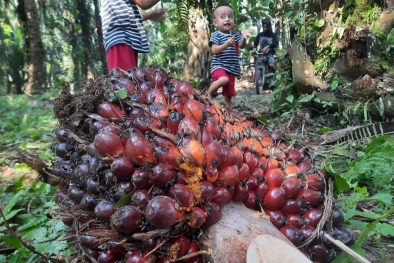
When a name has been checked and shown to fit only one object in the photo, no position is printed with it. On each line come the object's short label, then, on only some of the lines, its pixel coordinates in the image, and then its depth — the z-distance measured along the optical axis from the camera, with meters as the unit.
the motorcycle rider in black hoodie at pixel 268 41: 9.95
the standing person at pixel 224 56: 4.46
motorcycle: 9.89
